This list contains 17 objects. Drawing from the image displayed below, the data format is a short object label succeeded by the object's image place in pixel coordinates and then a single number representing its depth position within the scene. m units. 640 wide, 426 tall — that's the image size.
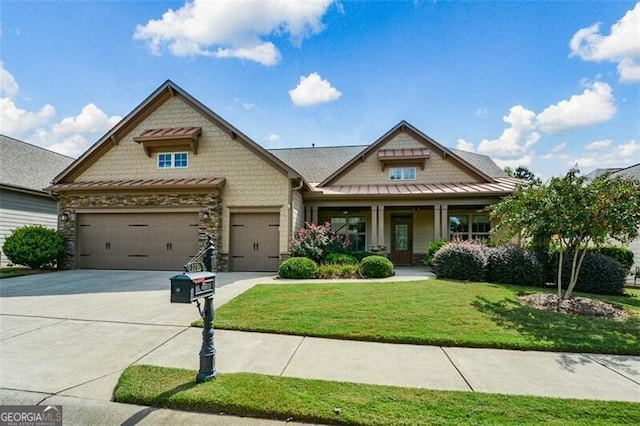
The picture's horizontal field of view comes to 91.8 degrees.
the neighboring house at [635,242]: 14.34
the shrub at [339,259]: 11.78
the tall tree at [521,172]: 40.19
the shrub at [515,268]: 9.84
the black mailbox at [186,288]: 3.41
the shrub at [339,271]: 10.93
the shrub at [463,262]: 10.04
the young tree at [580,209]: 6.74
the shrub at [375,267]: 10.88
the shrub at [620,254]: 12.32
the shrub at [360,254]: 12.90
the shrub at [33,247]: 12.17
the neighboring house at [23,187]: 14.89
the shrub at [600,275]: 9.48
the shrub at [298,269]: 10.67
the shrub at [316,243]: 12.19
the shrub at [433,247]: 13.12
